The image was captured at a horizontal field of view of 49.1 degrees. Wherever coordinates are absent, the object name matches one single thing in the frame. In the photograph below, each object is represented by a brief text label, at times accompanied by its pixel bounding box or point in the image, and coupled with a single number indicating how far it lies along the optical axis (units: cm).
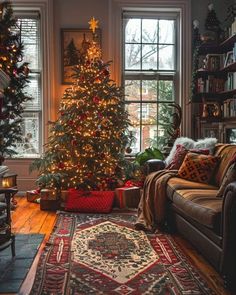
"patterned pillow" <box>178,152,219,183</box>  260
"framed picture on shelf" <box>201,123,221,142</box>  370
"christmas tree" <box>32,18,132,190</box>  346
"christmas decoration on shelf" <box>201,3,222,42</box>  382
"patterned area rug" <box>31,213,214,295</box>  164
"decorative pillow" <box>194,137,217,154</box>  286
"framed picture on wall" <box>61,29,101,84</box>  397
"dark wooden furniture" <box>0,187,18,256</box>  201
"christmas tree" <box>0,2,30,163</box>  359
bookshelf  372
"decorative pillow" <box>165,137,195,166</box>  310
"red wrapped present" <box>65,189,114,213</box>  321
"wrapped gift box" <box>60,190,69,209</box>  340
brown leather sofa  160
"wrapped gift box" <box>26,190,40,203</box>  363
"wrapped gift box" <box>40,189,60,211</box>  334
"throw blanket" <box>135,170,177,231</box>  262
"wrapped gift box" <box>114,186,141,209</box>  338
